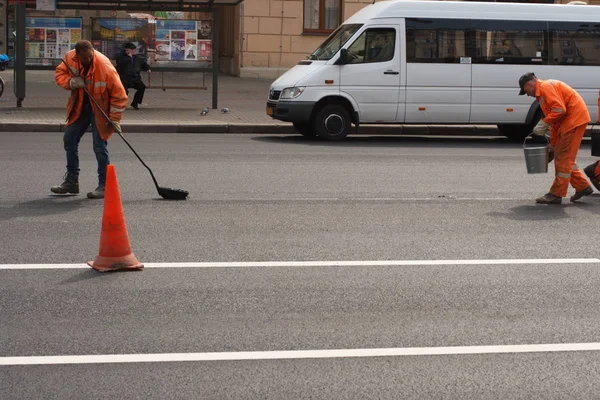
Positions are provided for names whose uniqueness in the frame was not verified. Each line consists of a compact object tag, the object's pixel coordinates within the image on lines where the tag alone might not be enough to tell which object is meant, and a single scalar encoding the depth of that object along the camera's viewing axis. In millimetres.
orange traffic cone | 7438
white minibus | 18078
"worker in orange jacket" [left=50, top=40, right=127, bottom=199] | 10570
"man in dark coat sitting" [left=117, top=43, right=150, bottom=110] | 21609
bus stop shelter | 21234
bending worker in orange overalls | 10859
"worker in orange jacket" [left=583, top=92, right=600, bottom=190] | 11578
